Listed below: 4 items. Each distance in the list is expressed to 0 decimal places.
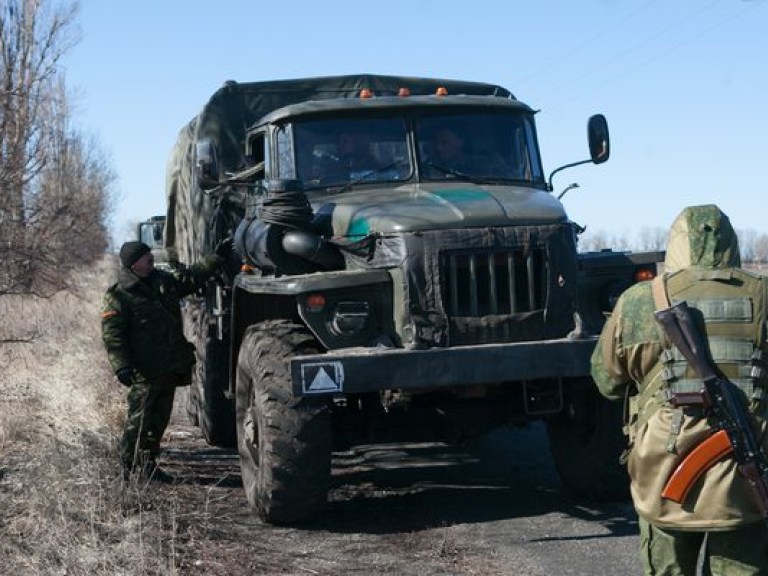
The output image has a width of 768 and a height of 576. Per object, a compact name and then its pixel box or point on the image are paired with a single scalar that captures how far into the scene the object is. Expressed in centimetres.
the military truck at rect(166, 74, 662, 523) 617
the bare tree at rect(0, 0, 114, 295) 951
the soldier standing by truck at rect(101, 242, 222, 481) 730
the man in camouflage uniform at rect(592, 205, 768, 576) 367
